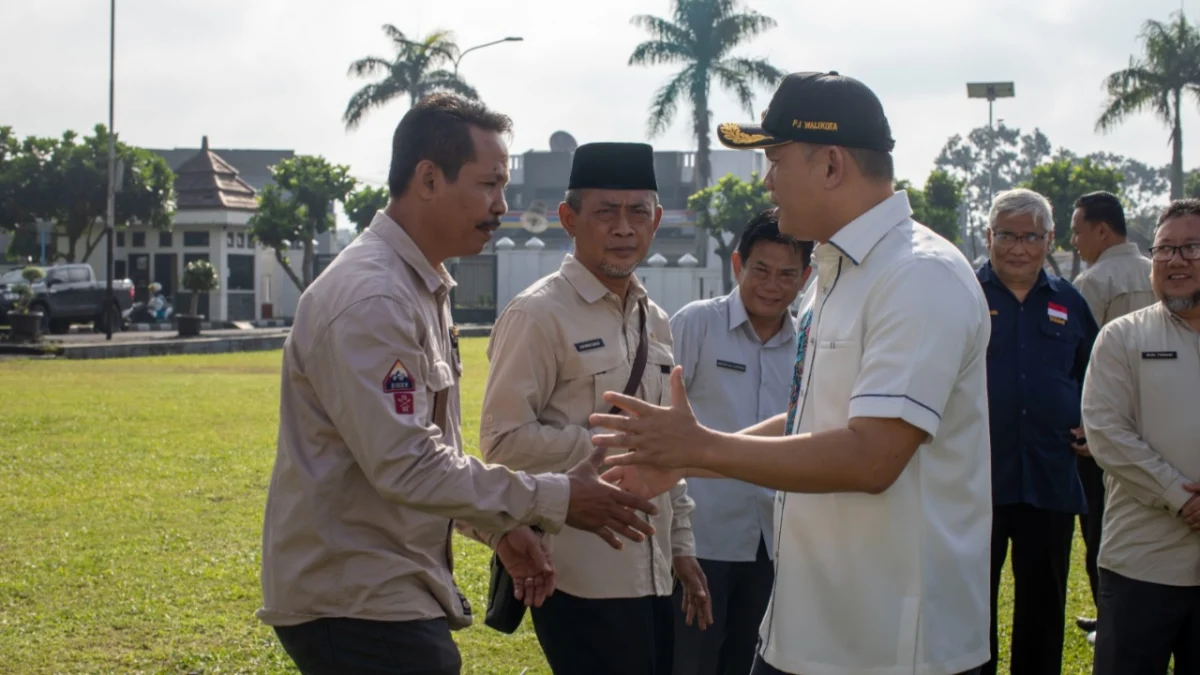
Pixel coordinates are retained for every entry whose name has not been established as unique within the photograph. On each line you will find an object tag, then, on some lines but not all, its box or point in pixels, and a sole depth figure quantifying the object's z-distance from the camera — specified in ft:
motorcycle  156.15
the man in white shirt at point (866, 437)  8.77
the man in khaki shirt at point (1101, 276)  24.09
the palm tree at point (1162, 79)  131.85
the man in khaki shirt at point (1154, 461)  15.12
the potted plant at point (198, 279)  134.21
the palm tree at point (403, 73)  156.15
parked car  122.62
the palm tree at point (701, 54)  159.74
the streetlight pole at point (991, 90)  138.00
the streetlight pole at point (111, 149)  120.06
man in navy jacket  18.83
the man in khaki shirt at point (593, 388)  13.00
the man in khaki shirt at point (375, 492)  10.02
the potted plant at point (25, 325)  97.40
